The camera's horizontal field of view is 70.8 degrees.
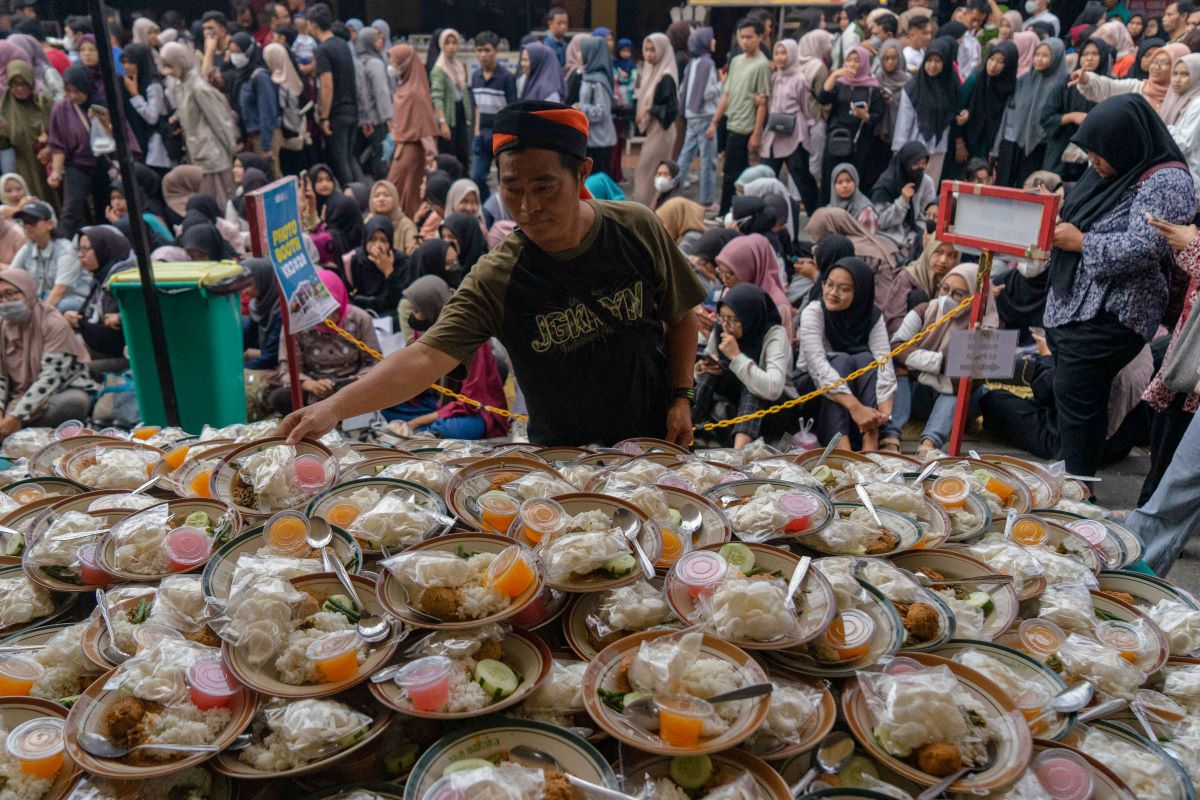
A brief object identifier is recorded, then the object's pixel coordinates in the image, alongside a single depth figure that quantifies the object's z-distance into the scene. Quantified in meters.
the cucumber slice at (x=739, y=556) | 1.87
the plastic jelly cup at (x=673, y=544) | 1.96
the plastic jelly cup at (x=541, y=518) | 1.92
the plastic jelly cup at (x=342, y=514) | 2.07
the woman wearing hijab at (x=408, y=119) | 9.67
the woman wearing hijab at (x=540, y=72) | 9.80
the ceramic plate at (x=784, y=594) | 1.63
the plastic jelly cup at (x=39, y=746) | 1.49
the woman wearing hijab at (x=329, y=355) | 5.84
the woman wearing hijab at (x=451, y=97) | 10.34
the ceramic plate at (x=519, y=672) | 1.50
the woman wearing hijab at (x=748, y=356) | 5.06
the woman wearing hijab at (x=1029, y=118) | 8.31
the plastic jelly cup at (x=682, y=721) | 1.44
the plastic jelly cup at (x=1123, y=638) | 1.84
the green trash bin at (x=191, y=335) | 4.69
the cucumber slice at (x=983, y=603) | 1.90
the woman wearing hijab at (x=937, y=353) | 5.23
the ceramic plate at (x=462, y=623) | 1.63
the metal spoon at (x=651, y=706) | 1.46
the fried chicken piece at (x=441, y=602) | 1.66
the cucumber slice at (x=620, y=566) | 1.79
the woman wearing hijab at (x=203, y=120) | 8.93
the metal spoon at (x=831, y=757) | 1.49
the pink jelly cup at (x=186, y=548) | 1.93
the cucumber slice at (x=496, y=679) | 1.56
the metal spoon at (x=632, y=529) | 1.83
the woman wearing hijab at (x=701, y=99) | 9.88
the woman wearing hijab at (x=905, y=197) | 7.66
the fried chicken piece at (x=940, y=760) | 1.46
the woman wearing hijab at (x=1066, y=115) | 8.12
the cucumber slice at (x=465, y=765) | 1.43
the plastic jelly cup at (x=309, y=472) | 2.23
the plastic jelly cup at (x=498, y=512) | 2.05
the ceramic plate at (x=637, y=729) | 1.43
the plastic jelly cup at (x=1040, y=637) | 1.81
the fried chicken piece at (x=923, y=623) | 1.77
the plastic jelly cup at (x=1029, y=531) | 2.23
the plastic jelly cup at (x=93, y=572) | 1.92
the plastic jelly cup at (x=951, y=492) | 2.33
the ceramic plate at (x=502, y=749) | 1.44
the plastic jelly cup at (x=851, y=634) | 1.67
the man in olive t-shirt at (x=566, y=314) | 2.45
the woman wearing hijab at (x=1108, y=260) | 3.82
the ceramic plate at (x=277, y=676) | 1.53
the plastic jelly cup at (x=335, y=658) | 1.56
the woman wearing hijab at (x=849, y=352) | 5.14
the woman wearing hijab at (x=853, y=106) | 8.66
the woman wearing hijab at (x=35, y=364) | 5.32
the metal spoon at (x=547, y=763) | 1.39
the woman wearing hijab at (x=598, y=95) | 9.84
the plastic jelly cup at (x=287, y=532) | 1.93
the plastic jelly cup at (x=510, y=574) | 1.68
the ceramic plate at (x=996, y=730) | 1.44
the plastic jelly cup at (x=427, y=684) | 1.51
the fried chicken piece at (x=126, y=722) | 1.49
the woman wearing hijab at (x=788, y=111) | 9.12
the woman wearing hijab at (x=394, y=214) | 8.09
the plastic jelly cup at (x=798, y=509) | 2.07
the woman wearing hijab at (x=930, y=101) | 8.72
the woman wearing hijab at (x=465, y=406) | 5.43
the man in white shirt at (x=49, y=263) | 6.47
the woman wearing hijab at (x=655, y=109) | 9.80
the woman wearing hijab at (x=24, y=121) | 8.88
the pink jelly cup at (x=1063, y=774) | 1.48
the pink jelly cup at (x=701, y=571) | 1.76
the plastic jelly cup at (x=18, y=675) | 1.68
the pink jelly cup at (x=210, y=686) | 1.54
